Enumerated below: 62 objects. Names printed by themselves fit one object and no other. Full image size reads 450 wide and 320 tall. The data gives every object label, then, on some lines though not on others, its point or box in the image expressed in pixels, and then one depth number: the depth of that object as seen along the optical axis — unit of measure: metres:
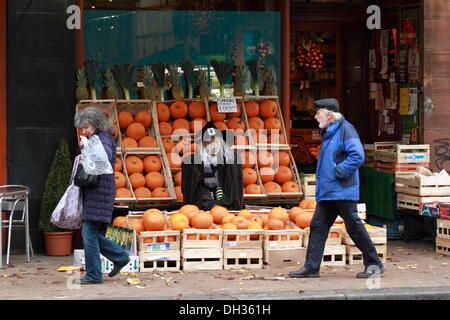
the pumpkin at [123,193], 12.16
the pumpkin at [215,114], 13.13
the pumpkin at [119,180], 12.28
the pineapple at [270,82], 13.50
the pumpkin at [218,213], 11.45
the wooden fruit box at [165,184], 12.30
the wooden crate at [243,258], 11.08
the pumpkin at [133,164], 12.53
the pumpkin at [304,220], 11.43
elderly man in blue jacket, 10.12
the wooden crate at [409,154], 13.29
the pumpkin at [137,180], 12.40
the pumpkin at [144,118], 12.95
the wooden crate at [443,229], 12.12
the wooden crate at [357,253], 11.33
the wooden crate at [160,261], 10.87
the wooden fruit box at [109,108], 12.60
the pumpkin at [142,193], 12.31
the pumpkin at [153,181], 12.48
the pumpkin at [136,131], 12.82
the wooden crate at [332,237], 11.23
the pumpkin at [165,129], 12.95
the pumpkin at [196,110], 13.12
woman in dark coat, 9.84
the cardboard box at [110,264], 10.72
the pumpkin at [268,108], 13.33
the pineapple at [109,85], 12.99
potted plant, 12.18
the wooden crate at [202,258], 10.98
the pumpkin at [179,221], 11.05
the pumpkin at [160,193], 12.36
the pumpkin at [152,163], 12.61
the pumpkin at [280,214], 11.41
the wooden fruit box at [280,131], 13.09
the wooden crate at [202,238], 10.92
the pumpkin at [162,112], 13.02
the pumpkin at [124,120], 12.86
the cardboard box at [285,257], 11.12
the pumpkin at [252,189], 12.59
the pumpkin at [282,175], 12.91
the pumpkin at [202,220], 11.09
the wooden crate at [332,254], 11.27
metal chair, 11.46
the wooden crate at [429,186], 12.66
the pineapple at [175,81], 13.17
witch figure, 11.81
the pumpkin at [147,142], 12.77
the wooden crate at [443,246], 12.20
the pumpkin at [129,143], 12.72
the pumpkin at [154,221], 10.98
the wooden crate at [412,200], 12.69
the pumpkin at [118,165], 12.45
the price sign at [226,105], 13.15
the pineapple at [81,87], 12.55
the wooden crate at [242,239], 11.00
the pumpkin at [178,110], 13.09
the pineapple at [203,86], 13.27
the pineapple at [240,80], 13.41
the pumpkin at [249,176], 12.70
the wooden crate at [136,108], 12.97
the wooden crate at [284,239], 11.12
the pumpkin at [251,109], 13.31
